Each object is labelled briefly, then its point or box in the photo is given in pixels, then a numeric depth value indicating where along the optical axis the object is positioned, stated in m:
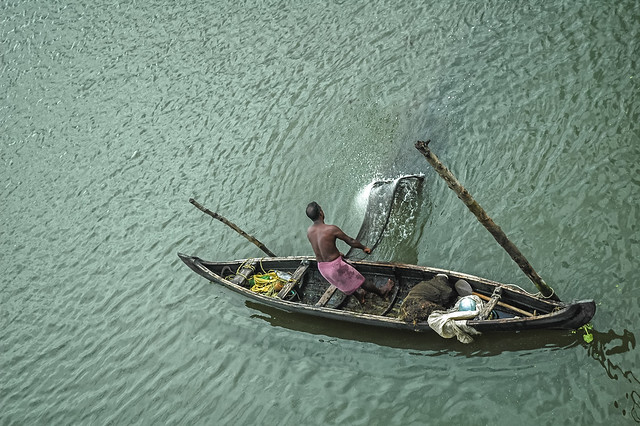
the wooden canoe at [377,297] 7.80
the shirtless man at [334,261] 9.03
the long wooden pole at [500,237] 7.71
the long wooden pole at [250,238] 11.20
